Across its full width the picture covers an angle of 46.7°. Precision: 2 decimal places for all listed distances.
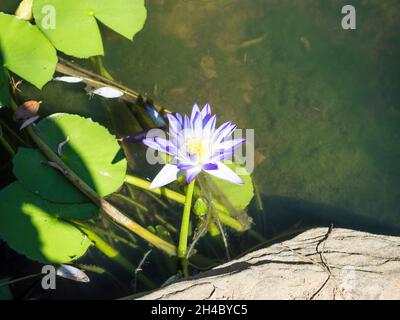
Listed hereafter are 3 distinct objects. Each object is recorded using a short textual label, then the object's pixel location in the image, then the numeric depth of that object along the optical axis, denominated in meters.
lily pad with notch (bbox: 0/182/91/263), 2.21
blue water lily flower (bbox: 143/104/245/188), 1.91
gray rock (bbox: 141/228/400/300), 1.81
